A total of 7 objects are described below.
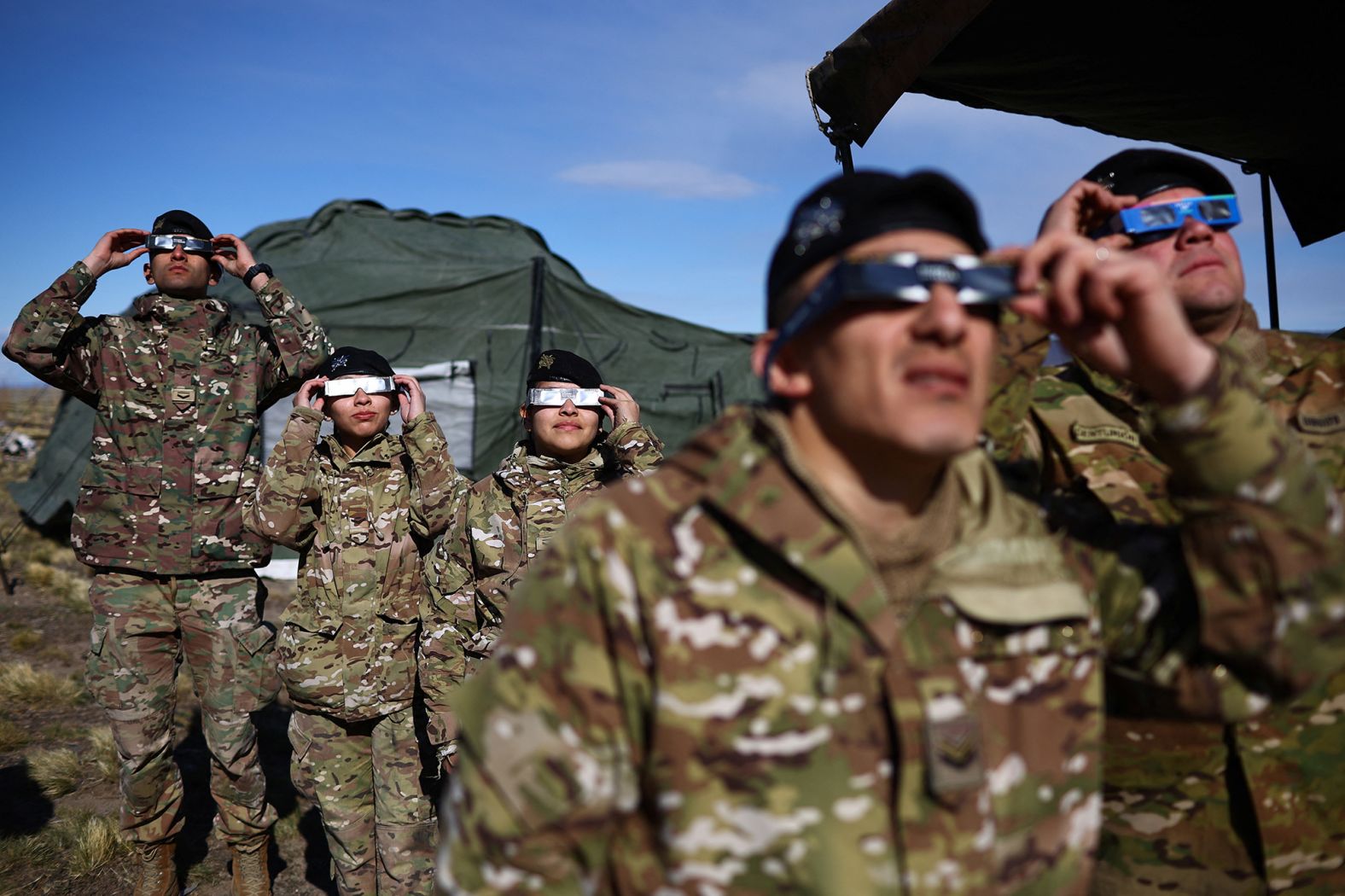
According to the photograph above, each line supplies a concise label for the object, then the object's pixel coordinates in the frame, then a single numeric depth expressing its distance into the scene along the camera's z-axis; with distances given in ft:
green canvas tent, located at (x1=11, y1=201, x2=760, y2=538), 37.50
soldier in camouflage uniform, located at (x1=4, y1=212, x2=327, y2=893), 15.33
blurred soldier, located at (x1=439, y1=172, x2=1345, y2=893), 4.31
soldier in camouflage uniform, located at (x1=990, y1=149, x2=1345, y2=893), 6.55
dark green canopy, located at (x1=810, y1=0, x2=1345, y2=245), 12.78
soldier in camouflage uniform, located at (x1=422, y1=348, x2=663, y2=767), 14.17
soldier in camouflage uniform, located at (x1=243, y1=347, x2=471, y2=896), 14.52
